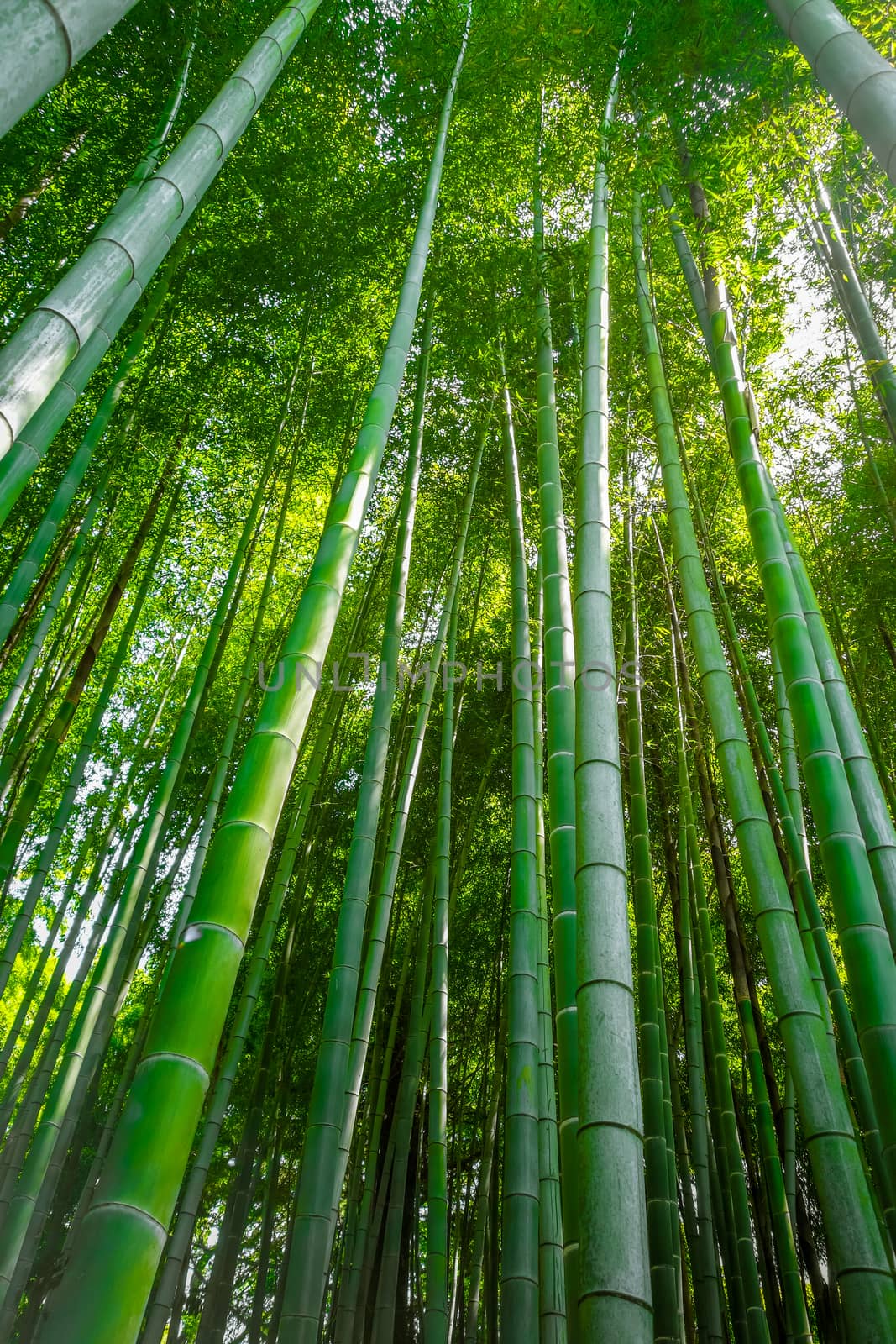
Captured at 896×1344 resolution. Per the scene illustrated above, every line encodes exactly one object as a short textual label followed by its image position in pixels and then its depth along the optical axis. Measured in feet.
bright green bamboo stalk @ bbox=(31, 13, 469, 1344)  2.74
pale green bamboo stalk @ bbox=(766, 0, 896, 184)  4.92
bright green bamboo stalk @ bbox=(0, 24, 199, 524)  5.37
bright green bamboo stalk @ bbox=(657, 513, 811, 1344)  9.93
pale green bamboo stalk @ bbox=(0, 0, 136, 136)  3.36
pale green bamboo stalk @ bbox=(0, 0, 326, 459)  4.15
